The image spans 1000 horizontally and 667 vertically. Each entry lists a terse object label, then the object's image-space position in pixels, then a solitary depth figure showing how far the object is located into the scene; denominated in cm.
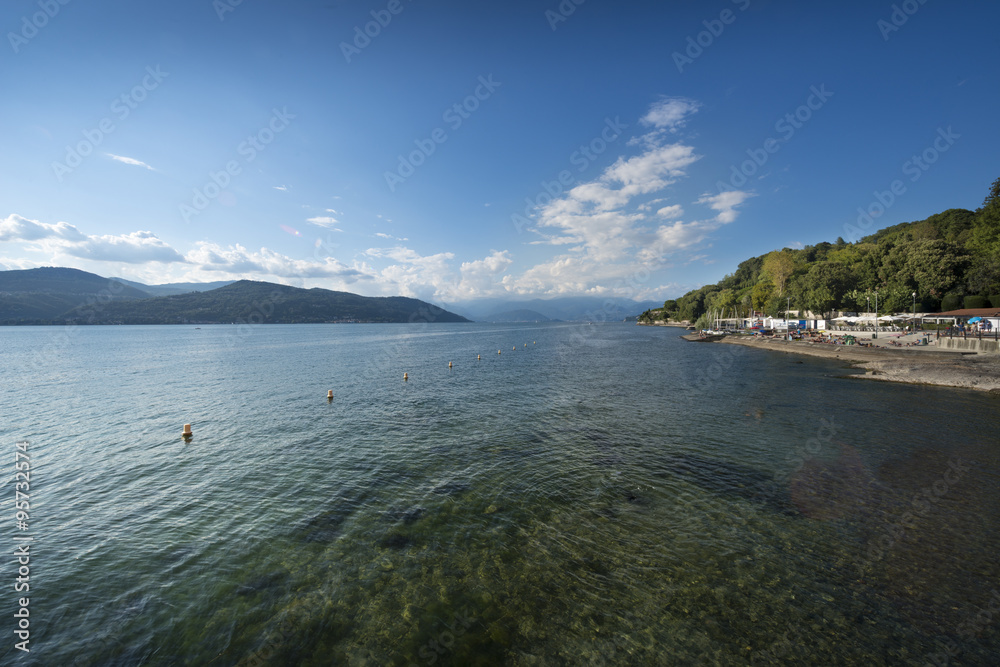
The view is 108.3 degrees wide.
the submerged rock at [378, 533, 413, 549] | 1054
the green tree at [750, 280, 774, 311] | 12638
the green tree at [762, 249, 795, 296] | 11669
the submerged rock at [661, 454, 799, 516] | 1280
